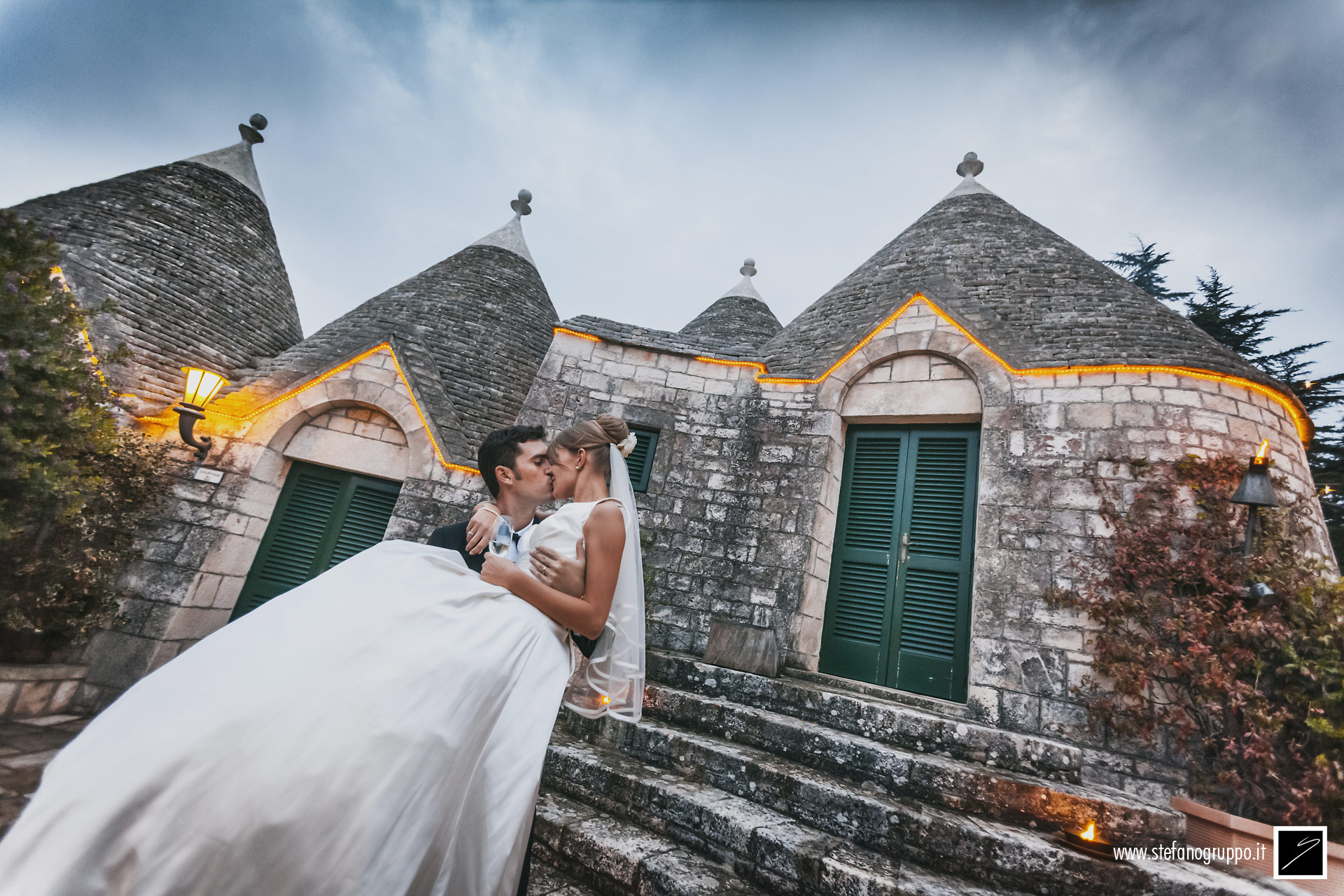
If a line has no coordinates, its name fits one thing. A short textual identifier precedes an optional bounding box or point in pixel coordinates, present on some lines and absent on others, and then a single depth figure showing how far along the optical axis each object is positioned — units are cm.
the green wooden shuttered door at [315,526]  622
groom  213
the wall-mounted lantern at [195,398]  567
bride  107
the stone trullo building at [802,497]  273
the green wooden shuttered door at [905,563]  489
